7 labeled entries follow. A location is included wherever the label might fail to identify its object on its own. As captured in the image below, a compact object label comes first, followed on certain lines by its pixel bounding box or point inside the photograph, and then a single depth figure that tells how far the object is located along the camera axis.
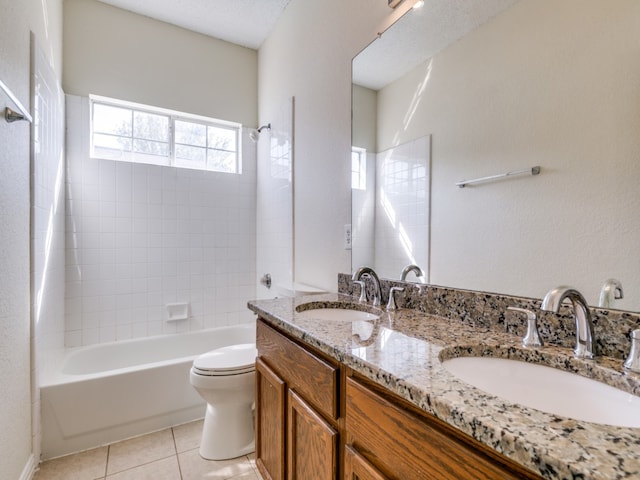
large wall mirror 0.78
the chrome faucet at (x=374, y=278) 1.45
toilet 1.68
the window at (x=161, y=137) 2.46
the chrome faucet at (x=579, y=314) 0.70
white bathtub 1.73
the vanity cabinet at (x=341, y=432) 0.55
